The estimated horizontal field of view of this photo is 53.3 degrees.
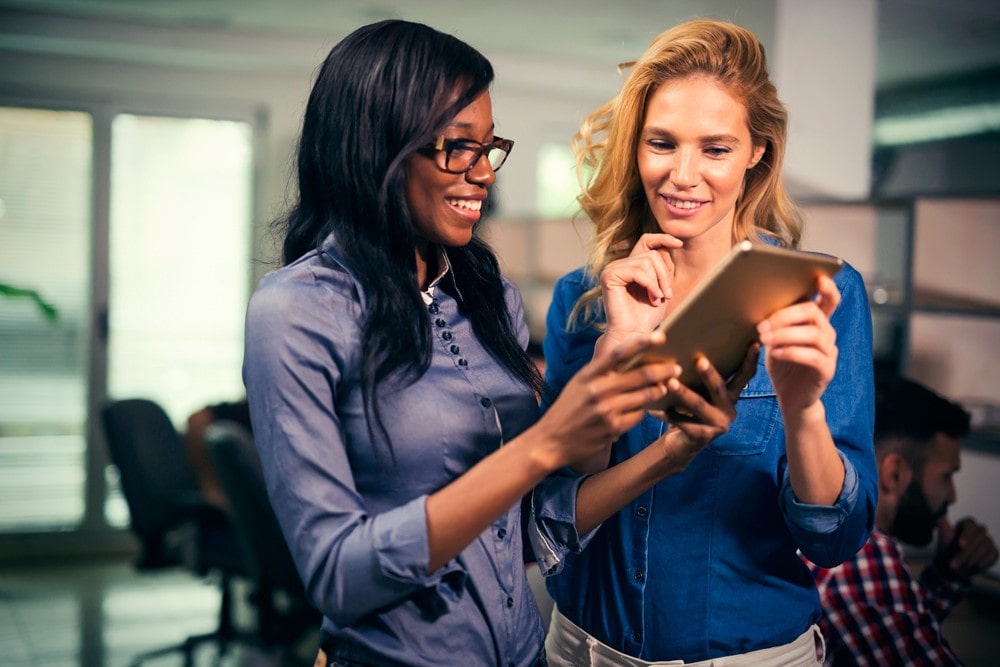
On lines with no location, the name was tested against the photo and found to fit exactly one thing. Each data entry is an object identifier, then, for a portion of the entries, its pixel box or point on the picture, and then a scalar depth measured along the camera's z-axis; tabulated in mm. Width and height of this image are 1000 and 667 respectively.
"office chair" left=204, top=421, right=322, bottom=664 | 3328
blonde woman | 1318
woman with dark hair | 996
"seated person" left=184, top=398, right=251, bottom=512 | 4332
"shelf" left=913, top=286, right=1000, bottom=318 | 3363
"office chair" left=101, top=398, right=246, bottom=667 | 3973
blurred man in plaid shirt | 2221
